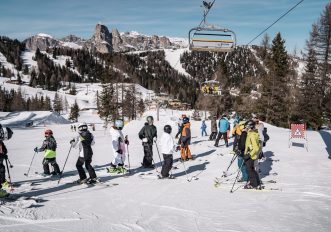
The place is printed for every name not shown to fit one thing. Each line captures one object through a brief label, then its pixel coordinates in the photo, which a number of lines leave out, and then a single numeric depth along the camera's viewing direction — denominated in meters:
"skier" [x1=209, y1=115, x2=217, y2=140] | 21.77
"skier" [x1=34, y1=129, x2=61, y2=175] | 11.08
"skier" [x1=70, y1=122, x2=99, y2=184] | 9.59
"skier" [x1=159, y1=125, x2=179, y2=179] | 10.76
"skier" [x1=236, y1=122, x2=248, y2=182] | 9.86
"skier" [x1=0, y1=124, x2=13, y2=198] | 8.65
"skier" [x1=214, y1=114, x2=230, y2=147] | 17.58
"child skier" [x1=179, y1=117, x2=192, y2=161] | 14.12
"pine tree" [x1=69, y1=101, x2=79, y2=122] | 102.52
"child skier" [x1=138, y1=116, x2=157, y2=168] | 12.77
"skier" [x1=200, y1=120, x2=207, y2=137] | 25.57
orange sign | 18.03
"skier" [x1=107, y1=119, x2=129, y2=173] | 11.62
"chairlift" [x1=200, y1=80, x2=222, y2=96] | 35.12
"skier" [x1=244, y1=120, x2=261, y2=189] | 8.95
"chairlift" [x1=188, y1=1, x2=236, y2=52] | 15.18
